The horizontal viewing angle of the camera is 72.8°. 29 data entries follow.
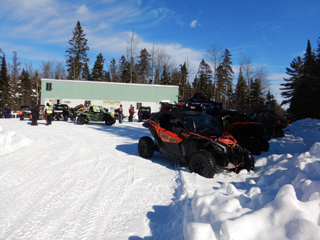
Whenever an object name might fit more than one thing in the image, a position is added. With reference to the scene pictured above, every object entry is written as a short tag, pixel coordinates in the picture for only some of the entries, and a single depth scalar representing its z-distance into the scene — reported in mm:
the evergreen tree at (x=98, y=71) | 61688
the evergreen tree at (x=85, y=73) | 55469
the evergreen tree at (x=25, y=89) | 61344
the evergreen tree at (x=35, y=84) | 61394
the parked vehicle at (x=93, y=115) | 17656
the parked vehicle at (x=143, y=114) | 22719
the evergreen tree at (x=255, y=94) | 51197
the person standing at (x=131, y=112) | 21962
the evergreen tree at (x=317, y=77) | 17972
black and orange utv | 5262
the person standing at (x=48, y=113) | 16438
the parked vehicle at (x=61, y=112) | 21062
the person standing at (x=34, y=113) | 15918
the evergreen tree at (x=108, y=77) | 69988
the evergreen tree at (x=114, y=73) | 68538
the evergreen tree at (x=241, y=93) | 54094
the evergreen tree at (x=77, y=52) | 52281
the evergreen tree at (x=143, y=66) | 59588
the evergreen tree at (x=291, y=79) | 41172
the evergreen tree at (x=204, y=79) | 63125
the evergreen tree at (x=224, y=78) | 58188
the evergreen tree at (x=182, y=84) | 59606
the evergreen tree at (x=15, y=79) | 59031
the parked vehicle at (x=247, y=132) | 8266
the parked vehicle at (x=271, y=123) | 12345
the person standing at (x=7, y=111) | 24125
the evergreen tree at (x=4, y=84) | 47625
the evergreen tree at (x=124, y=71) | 58088
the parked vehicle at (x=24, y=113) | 21898
